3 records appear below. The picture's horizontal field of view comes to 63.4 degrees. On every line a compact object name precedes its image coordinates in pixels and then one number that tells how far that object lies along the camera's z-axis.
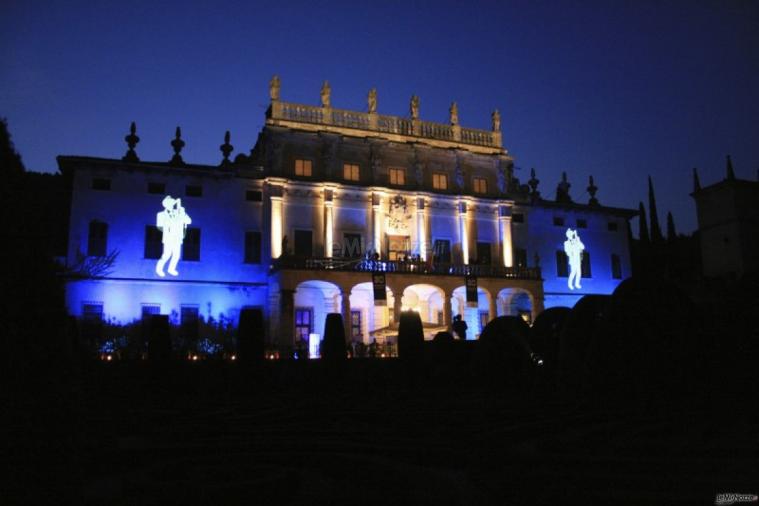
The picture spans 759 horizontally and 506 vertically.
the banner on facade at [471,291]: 36.47
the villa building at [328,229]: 35.22
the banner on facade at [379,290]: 33.94
